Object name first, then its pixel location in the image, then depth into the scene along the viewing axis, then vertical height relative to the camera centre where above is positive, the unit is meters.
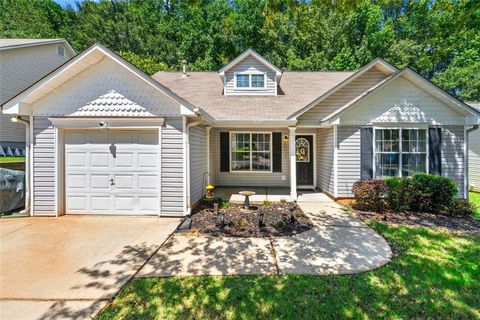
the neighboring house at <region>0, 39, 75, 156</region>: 13.47 +5.75
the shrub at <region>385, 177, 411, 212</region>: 7.31 -0.97
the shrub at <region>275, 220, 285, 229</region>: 6.00 -1.62
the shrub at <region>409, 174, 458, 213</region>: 7.22 -0.97
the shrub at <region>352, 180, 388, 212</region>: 7.38 -1.07
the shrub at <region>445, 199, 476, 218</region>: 7.20 -1.51
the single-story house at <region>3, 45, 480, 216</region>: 6.71 +0.93
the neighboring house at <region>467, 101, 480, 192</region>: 11.18 +0.00
